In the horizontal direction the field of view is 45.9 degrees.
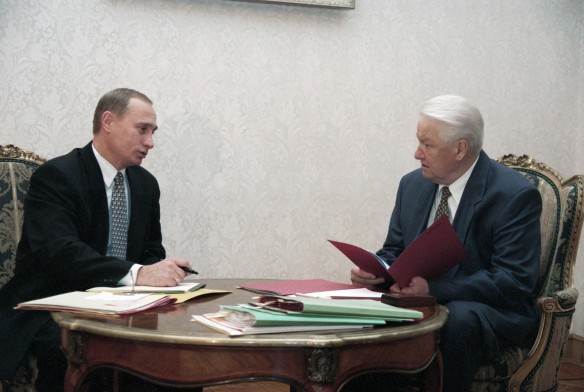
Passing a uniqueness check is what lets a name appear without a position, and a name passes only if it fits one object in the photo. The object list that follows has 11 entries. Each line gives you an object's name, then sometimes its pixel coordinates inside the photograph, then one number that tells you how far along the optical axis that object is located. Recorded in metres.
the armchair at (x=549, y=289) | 2.44
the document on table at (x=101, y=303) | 1.83
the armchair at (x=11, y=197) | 2.68
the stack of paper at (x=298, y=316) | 1.64
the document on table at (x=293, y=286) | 2.22
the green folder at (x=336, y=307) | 1.67
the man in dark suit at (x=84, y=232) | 2.31
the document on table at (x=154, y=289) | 2.14
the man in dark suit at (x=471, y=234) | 2.31
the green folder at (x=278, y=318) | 1.62
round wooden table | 1.60
